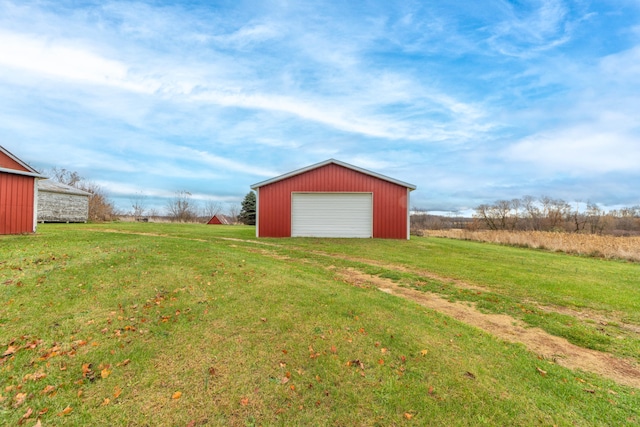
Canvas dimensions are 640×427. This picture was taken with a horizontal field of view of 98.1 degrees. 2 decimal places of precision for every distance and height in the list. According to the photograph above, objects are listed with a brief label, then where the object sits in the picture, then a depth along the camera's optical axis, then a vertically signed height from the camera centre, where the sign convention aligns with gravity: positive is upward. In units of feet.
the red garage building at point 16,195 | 37.50 +3.28
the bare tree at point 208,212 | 147.57 +4.06
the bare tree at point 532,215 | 123.65 +3.78
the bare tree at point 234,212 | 161.33 +4.85
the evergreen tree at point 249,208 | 121.70 +5.49
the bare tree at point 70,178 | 106.73 +15.72
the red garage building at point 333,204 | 51.01 +3.26
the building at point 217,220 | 120.06 +0.03
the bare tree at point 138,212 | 128.12 +3.42
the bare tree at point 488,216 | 124.26 +3.13
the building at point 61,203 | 67.36 +4.02
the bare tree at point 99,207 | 88.22 +3.94
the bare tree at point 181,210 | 137.18 +4.80
